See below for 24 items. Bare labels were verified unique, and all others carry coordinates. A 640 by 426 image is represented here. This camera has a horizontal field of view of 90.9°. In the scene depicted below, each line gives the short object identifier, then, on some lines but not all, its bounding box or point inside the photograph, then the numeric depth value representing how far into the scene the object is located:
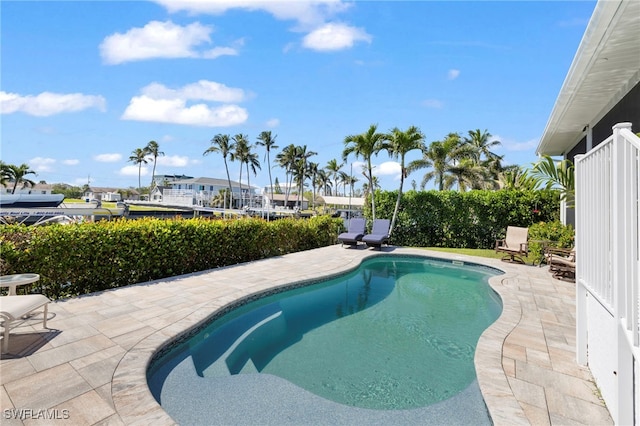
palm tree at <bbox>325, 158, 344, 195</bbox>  62.64
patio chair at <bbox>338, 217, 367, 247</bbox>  12.52
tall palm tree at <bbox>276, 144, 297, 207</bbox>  56.97
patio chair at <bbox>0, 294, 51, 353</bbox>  3.35
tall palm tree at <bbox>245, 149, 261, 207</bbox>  50.75
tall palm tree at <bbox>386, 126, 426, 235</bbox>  13.50
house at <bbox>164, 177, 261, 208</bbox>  59.96
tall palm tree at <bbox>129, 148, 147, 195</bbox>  68.88
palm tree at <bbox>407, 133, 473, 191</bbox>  22.11
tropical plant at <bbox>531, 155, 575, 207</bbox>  7.88
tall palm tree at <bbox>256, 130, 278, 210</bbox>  52.53
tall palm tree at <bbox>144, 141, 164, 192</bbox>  68.44
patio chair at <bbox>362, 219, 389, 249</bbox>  12.19
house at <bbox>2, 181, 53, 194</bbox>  43.94
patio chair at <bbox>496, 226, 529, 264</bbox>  10.02
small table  4.20
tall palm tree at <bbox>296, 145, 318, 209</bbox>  57.44
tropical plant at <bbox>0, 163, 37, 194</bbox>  44.91
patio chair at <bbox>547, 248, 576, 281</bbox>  7.42
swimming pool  3.58
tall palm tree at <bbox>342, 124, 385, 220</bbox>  14.12
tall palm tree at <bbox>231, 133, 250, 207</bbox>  49.56
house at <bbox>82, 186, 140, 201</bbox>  75.35
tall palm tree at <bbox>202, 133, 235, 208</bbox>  48.53
